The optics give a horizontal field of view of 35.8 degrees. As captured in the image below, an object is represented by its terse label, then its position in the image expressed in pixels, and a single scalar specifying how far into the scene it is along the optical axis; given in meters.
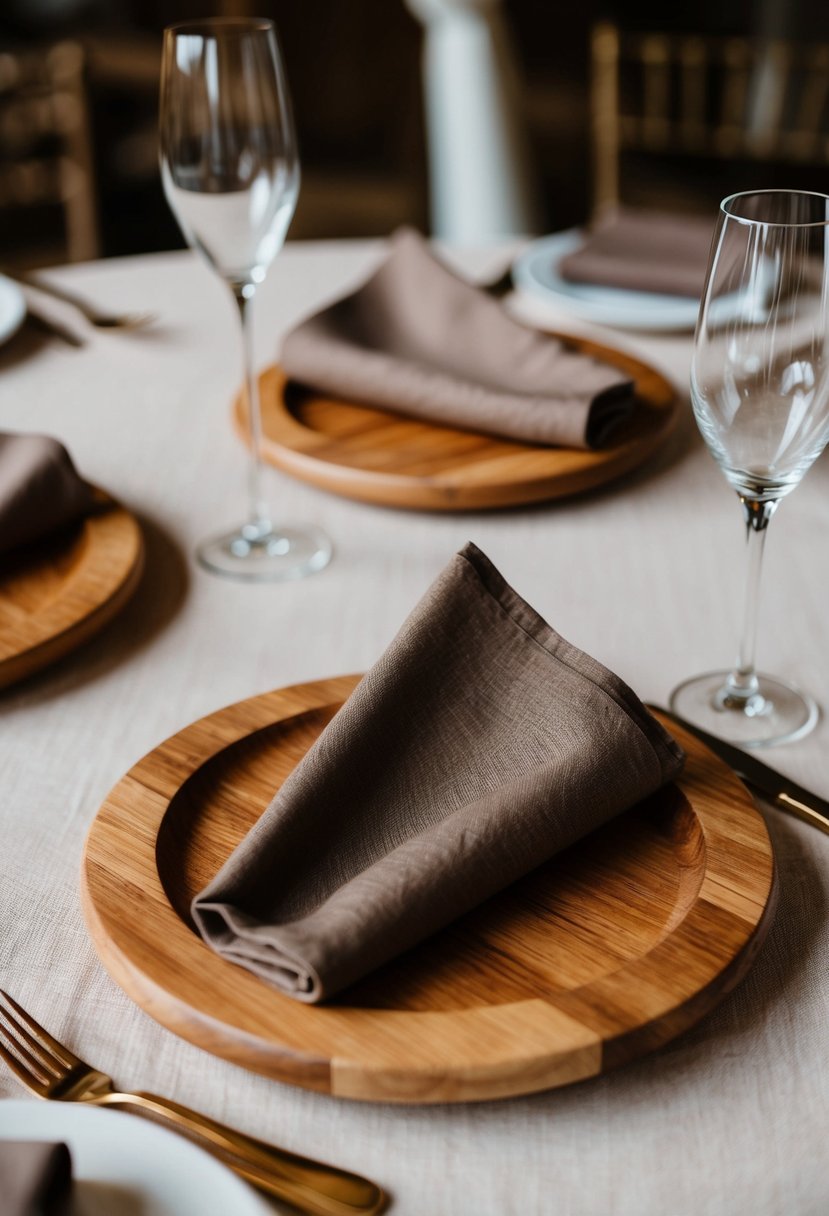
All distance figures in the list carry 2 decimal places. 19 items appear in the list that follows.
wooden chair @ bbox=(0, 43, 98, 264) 1.89
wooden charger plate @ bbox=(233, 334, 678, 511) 0.87
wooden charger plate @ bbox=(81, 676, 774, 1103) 0.44
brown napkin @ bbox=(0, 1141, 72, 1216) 0.38
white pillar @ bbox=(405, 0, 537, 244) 2.49
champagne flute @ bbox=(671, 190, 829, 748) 0.57
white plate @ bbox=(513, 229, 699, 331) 1.15
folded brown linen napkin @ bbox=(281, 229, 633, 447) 0.90
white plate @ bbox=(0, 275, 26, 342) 1.15
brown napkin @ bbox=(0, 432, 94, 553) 0.78
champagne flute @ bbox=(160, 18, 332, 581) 0.78
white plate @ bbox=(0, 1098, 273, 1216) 0.40
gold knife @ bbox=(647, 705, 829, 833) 0.59
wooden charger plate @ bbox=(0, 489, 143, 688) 0.71
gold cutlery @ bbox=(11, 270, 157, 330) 1.20
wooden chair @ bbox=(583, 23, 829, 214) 1.90
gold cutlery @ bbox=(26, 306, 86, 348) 1.18
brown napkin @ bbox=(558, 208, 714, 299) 1.18
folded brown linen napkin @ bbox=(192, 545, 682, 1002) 0.47
